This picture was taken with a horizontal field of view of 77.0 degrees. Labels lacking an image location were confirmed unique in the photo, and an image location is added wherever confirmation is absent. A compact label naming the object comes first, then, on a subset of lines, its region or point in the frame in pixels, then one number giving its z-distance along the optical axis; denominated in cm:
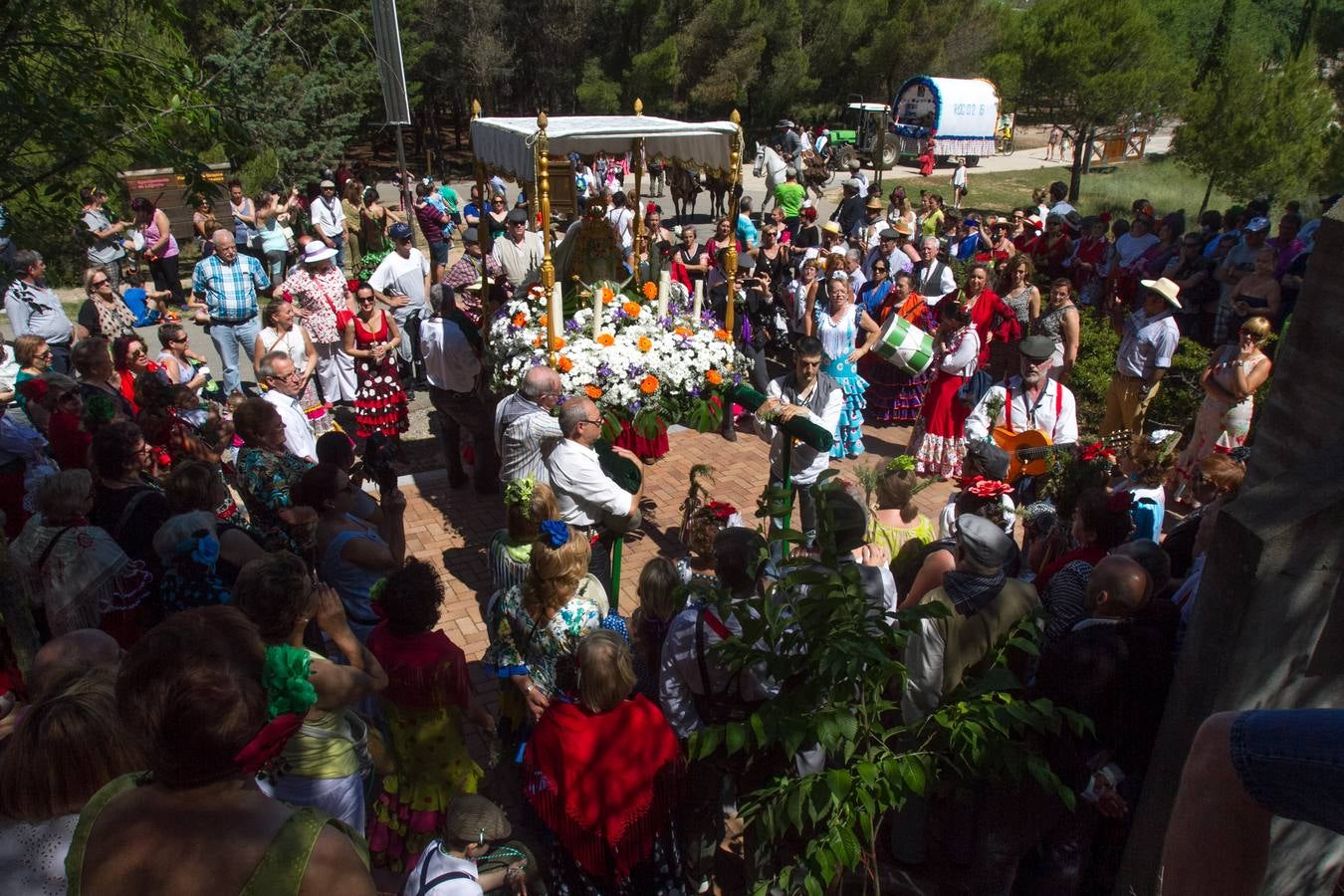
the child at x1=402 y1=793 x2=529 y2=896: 290
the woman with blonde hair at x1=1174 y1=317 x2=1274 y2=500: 618
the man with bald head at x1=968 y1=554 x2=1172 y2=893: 328
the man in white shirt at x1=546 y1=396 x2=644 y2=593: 491
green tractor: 3275
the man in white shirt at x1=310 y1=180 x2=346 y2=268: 1398
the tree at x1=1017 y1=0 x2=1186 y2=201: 2630
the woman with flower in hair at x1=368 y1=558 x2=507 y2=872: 351
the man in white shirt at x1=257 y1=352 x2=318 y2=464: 591
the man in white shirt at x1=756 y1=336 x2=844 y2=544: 580
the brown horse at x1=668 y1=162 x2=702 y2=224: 2161
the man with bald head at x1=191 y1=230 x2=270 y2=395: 872
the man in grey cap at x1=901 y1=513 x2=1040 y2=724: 333
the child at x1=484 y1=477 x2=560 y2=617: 420
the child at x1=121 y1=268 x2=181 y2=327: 1061
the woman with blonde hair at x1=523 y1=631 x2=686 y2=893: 309
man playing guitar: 612
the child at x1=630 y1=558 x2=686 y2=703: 382
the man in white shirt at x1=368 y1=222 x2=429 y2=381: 950
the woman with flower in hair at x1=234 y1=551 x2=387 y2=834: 310
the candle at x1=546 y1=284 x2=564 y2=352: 647
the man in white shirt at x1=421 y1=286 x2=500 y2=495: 746
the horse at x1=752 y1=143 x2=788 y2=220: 1953
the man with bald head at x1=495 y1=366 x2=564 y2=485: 542
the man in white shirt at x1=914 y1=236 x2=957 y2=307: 966
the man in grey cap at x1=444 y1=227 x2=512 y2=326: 857
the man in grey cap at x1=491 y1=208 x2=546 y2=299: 941
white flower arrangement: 625
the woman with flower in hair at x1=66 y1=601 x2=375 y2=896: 167
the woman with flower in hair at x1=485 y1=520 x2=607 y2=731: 370
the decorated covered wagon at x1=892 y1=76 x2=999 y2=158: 3291
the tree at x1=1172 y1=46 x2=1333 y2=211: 1606
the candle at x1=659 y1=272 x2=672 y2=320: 735
